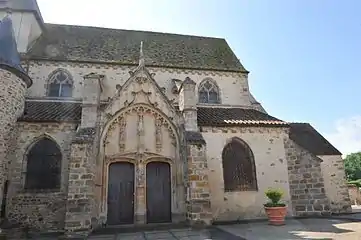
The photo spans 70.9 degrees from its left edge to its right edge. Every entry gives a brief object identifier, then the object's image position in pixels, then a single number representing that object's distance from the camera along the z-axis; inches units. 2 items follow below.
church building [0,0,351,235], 432.8
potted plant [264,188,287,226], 419.2
